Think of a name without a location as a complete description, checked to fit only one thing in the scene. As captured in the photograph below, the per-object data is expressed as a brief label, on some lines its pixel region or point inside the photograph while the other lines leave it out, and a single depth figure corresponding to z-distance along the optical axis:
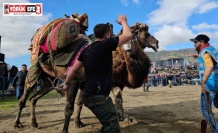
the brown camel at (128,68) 6.66
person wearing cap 4.97
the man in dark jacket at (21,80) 12.22
